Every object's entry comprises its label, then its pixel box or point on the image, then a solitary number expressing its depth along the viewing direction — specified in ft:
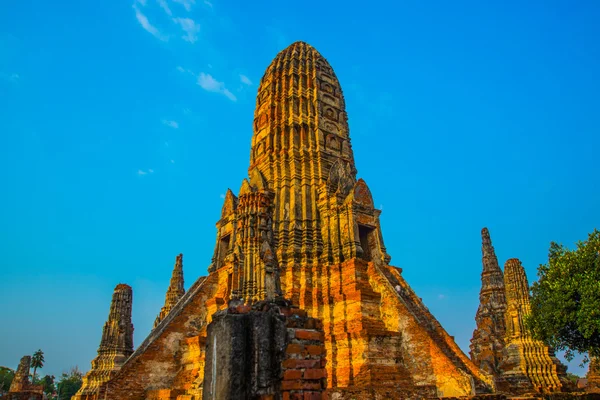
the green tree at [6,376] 177.78
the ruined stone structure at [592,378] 80.11
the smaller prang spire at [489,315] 77.15
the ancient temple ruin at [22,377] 103.51
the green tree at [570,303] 48.60
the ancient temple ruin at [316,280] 47.47
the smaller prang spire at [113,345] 60.04
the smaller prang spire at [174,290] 84.07
